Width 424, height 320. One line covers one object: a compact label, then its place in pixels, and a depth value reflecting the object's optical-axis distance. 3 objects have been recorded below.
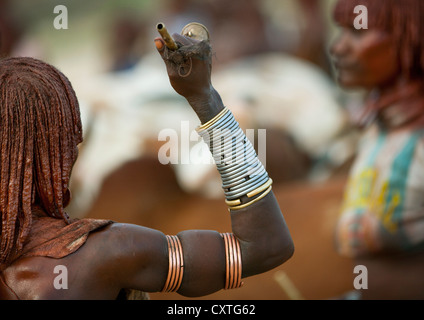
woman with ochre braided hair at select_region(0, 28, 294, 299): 3.36
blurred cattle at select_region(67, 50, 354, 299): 8.93
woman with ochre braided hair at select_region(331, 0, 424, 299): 5.88
